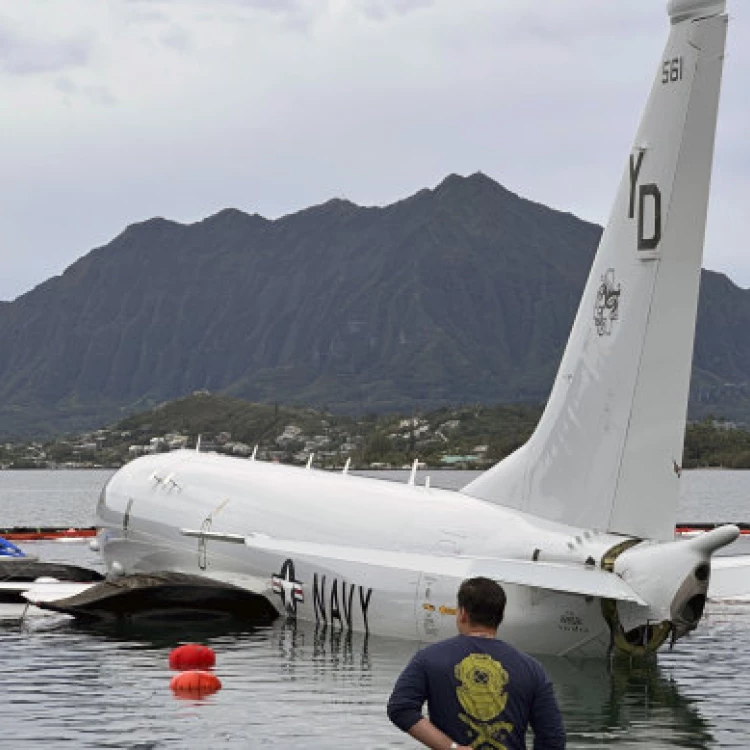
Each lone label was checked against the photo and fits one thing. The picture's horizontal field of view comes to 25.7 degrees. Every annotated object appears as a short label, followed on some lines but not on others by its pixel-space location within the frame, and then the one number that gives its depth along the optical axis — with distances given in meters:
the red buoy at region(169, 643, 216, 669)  25.27
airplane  21.28
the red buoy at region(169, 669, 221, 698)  22.73
